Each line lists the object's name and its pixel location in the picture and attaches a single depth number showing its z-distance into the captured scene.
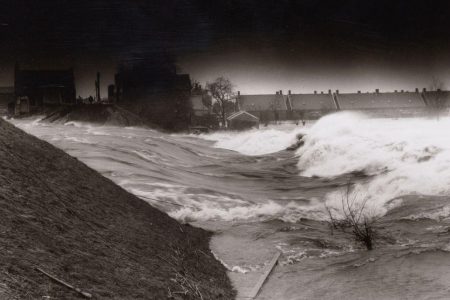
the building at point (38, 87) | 43.50
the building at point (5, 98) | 40.01
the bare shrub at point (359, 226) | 9.45
